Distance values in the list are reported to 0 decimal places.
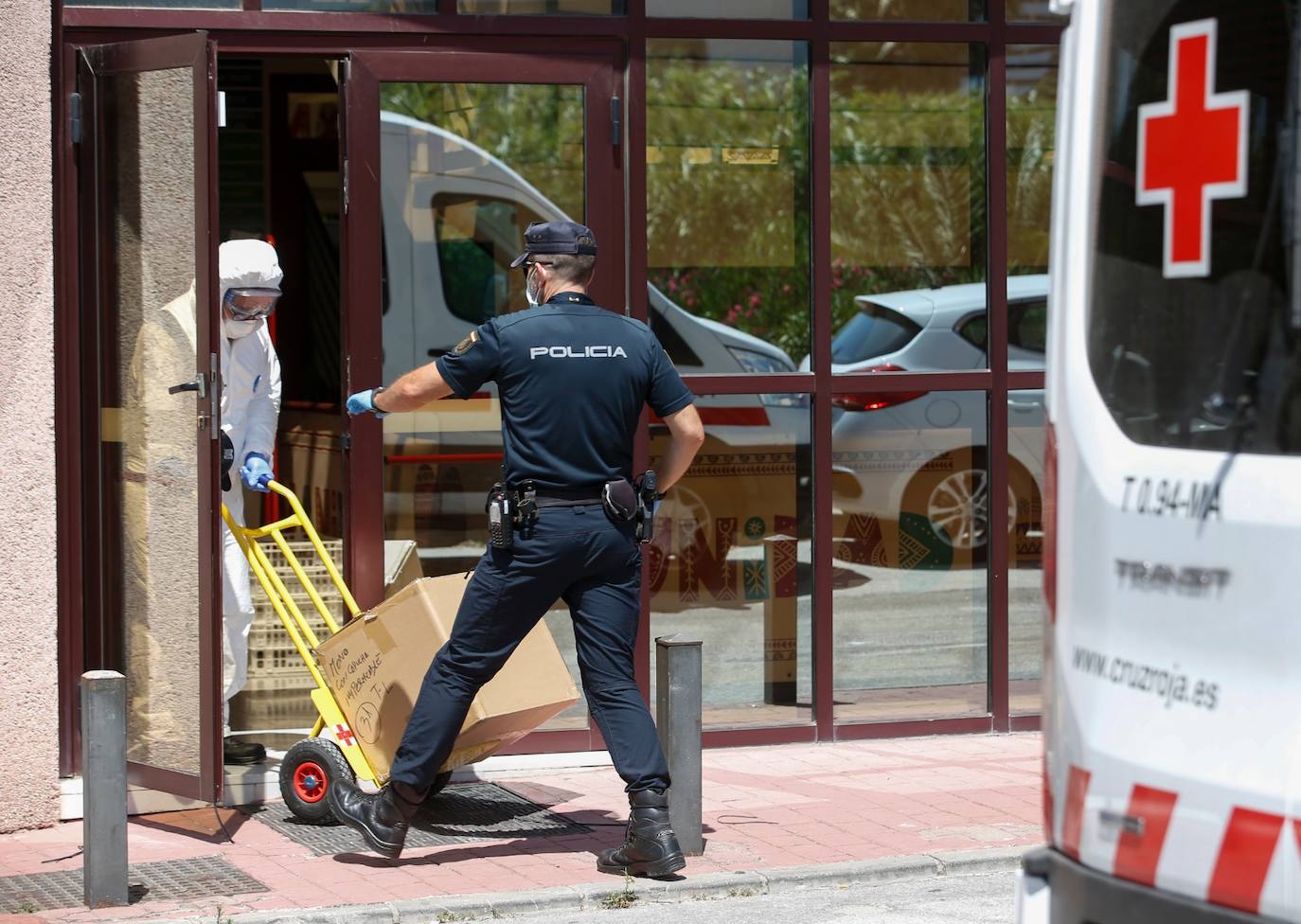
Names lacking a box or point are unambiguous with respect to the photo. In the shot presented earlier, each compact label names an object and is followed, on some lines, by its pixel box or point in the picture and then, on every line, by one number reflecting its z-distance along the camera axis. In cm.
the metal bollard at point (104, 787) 1116
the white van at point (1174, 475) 631
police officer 1183
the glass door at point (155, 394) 1291
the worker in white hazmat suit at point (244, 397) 1405
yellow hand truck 1311
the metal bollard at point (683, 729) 1252
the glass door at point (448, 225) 1489
